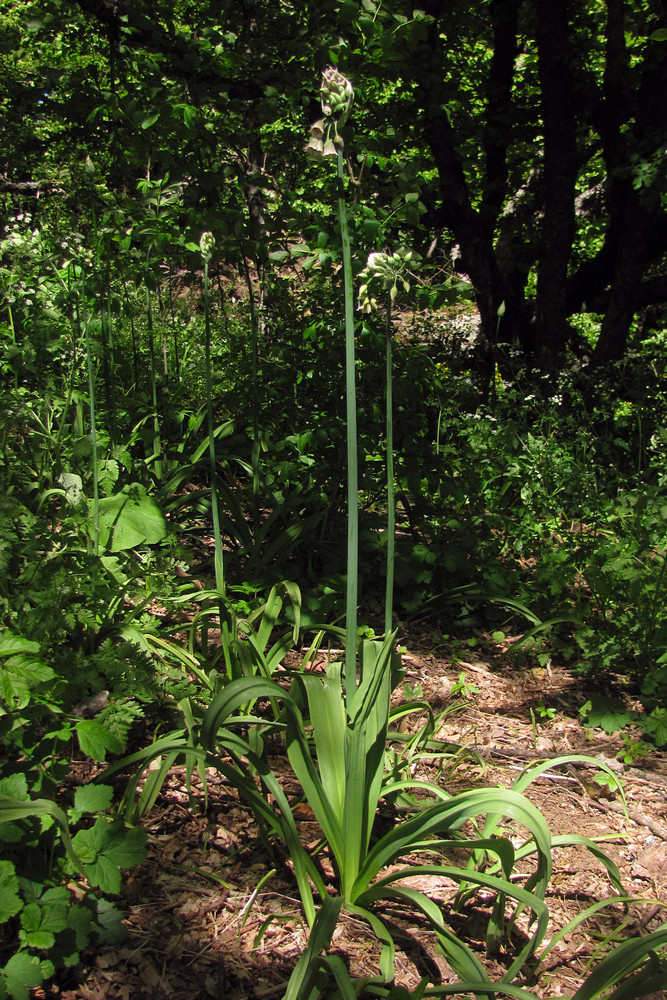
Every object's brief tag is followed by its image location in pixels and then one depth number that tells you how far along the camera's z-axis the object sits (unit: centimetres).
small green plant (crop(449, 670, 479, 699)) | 252
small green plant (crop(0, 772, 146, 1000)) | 122
